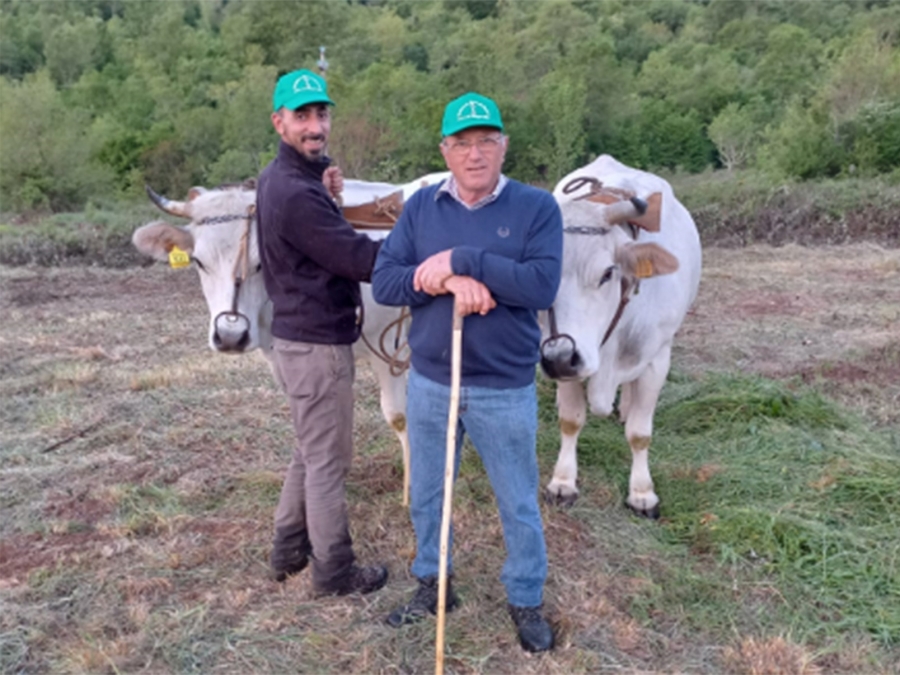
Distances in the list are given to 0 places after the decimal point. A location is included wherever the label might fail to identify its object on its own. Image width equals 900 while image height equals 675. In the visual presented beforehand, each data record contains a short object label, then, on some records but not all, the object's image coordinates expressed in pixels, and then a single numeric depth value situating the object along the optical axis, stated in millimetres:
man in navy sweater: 3045
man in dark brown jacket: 3516
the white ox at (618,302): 3959
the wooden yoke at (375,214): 4551
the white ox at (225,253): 3920
